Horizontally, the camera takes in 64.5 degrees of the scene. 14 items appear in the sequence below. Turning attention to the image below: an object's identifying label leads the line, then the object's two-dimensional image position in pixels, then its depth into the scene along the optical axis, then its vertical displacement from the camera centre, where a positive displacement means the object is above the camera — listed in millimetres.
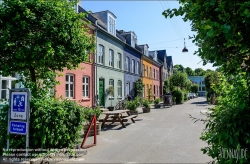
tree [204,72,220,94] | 32531 +2427
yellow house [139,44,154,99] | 32906 +3374
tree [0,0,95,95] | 5281 +1630
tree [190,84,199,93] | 76062 +1591
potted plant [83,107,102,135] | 8438 -991
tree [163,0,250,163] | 2205 +506
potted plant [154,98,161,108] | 24781 -1443
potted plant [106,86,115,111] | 20672 +90
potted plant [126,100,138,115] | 16062 -1103
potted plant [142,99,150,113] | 18875 -1304
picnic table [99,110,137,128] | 10398 -1410
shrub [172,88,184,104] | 31719 -434
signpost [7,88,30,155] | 4953 -491
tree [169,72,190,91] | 35500 +2185
